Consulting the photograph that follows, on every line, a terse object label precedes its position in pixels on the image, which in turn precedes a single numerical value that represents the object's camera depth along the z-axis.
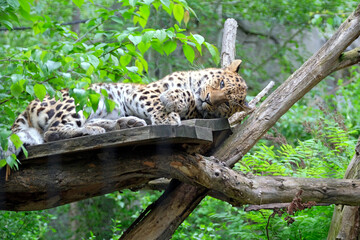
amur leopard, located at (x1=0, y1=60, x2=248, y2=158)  8.30
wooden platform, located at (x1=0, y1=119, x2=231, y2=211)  7.36
